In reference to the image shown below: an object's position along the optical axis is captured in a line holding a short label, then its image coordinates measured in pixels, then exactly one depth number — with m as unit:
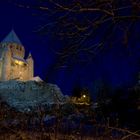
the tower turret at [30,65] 34.27
